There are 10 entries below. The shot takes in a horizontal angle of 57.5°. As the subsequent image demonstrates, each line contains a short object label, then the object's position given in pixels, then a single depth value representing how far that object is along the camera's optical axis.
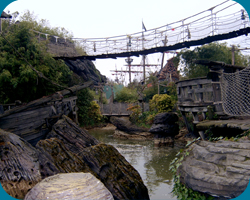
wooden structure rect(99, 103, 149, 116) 20.48
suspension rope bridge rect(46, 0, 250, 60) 9.51
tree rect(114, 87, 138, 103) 25.48
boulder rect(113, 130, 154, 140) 16.21
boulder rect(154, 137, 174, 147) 13.38
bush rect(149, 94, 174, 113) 15.09
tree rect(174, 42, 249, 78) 15.77
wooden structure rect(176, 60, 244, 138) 6.38
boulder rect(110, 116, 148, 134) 16.84
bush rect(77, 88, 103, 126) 19.45
